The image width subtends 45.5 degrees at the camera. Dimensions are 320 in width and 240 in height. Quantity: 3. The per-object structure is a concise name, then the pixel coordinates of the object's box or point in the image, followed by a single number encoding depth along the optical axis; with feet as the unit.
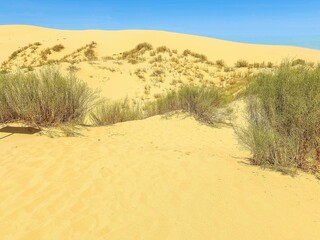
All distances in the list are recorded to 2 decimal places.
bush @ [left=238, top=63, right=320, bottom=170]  19.45
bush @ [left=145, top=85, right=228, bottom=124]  39.83
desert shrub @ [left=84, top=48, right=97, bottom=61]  96.78
